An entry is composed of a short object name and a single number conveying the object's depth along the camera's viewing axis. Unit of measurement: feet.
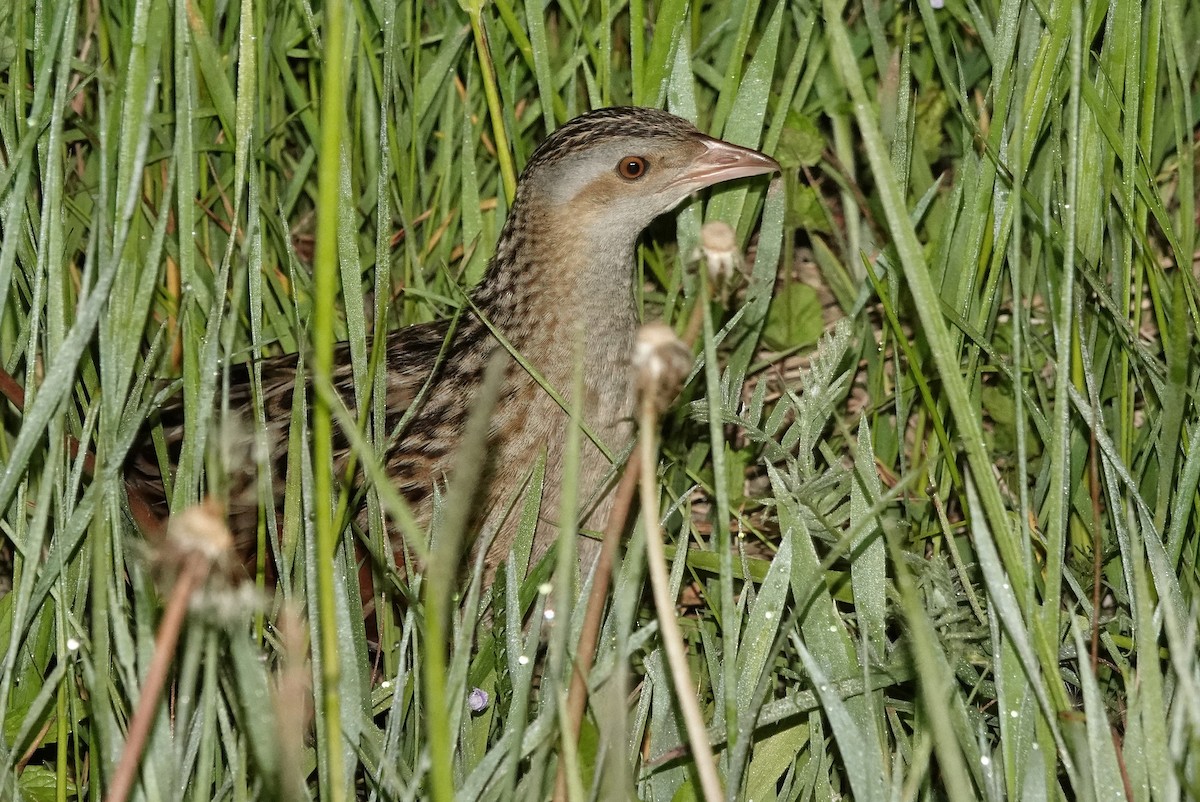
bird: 15.99
